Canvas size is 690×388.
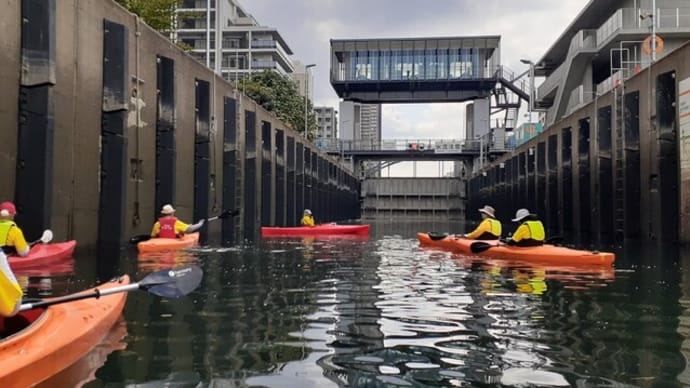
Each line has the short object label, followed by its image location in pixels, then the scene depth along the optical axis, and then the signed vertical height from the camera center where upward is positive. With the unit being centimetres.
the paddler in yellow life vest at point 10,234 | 1118 -56
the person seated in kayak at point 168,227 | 1719 -64
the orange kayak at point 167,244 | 1577 -106
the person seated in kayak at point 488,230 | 1747 -72
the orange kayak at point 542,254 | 1341 -115
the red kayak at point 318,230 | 2592 -114
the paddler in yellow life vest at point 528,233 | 1499 -69
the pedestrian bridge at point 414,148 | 6712 +610
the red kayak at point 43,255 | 1174 -102
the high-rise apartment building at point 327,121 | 16800 +2301
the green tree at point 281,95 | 5473 +1002
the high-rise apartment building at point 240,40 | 10162 +2816
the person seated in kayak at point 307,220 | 2791 -72
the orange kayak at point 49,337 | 478 -118
